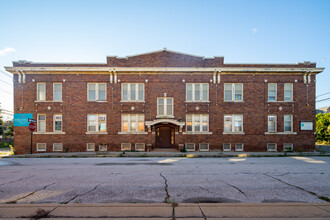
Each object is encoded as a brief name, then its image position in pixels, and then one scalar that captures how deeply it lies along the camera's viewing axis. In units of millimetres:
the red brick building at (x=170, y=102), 19266
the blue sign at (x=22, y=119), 18938
